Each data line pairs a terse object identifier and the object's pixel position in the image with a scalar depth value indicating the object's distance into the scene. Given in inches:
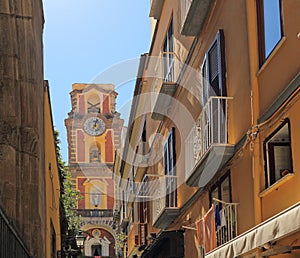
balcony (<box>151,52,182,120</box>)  711.1
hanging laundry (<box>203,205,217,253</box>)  515.5
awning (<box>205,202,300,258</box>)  293.4
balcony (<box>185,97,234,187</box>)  481.1
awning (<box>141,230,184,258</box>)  720.3
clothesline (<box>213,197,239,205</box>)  478.2
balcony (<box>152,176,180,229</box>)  727.1
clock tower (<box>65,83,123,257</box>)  2957.7
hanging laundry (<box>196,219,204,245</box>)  569.7
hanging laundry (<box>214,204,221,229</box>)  513.0
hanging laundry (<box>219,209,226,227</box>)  503.8
